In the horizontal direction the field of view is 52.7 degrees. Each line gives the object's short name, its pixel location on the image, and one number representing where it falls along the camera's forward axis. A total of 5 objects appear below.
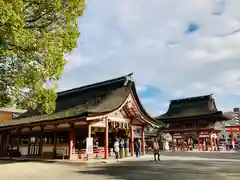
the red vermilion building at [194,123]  36.31
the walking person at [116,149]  17.80
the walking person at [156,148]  17.06
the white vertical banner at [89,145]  16.50
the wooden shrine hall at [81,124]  18.39
